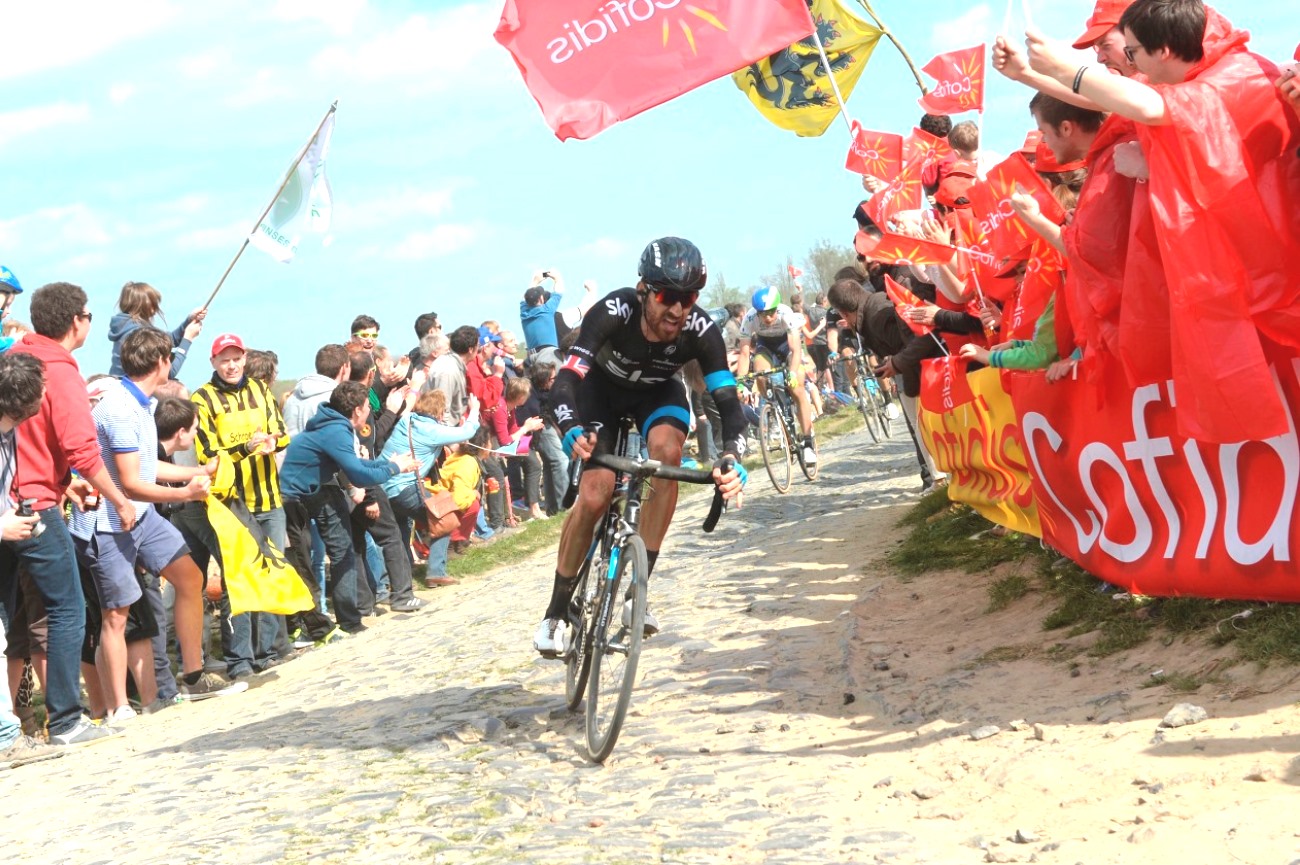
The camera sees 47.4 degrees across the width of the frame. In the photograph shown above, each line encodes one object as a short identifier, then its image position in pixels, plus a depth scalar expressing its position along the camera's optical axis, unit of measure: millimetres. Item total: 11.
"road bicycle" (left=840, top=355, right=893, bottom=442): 21875
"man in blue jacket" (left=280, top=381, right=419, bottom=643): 12188
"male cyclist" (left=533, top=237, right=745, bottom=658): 7129
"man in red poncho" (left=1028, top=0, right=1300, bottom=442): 5227
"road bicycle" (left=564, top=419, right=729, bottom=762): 6668
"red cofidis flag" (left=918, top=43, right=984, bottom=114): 11711
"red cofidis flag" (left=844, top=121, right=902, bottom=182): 11595
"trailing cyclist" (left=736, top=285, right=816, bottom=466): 19125
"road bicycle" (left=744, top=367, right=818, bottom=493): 17306
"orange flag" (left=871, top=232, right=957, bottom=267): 8984
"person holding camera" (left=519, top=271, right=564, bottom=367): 20109
